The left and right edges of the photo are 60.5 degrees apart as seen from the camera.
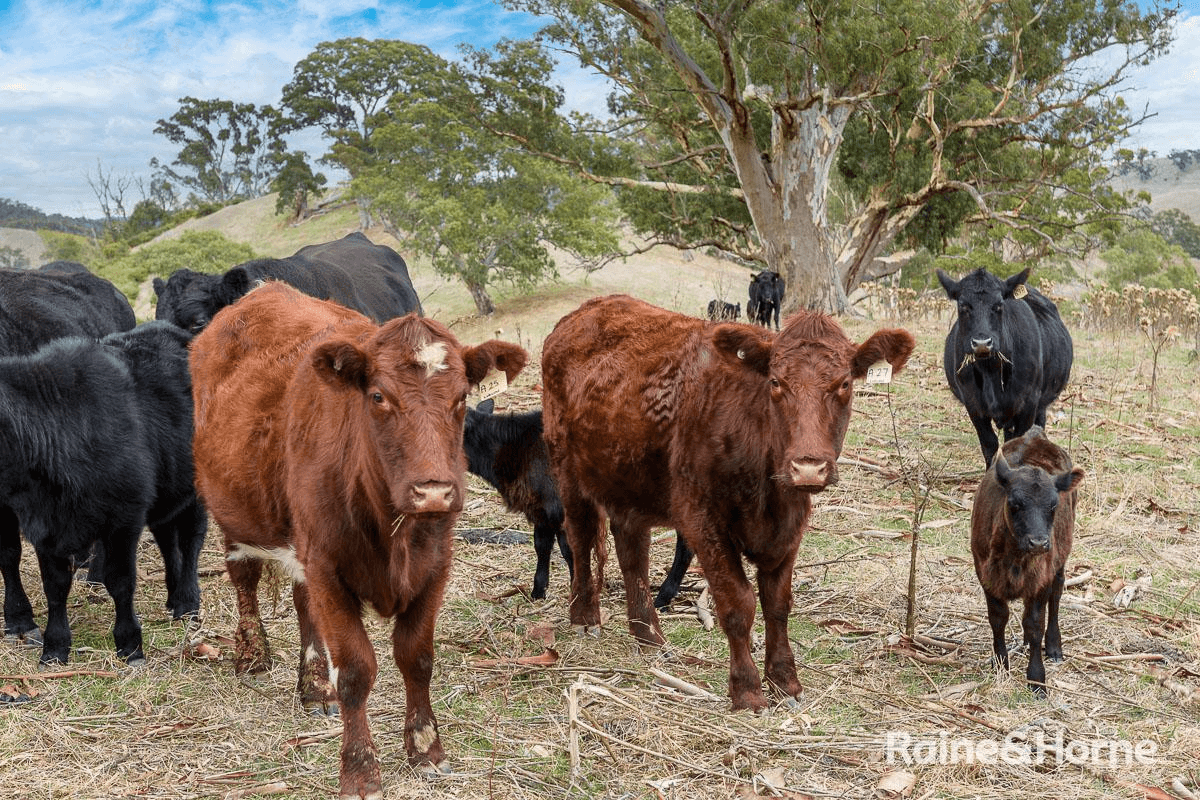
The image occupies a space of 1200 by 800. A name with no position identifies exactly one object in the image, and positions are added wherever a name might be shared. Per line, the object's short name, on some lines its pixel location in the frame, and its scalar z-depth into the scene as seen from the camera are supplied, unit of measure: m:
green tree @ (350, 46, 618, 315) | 35.66
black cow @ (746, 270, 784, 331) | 23.03
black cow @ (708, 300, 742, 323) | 18.95
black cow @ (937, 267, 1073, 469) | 9.78
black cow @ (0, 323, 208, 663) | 5.70
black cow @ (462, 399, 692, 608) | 6.90
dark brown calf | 5.25
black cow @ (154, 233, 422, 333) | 8.23
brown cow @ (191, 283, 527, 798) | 3.73
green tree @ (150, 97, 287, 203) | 75.94
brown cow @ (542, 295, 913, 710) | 4.65
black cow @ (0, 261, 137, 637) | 8.53
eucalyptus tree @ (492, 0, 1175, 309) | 18.61
